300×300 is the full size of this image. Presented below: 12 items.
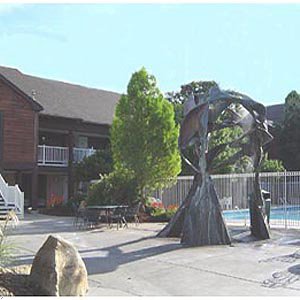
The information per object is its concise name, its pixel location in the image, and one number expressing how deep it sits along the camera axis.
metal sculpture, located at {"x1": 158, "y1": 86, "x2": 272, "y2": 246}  12.92
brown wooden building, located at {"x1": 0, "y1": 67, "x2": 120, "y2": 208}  26.48
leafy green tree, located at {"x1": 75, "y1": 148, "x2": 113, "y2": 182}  27.38
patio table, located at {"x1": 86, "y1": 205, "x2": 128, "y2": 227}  17.53
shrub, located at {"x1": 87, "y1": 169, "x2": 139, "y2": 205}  20.77
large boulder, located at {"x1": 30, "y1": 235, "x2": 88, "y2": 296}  6.48
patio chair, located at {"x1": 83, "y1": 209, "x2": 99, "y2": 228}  17.48
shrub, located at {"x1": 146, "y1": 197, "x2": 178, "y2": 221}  20.57
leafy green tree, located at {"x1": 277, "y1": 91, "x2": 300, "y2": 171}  37.03
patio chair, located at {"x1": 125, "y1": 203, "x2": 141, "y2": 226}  19.22
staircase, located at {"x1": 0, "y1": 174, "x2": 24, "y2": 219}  22.30
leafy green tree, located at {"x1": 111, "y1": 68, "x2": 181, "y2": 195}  20.75
